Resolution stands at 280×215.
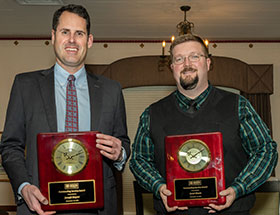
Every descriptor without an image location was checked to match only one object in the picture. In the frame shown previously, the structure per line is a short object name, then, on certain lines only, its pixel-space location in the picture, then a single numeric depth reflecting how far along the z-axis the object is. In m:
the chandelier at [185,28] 4.61
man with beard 1.94
